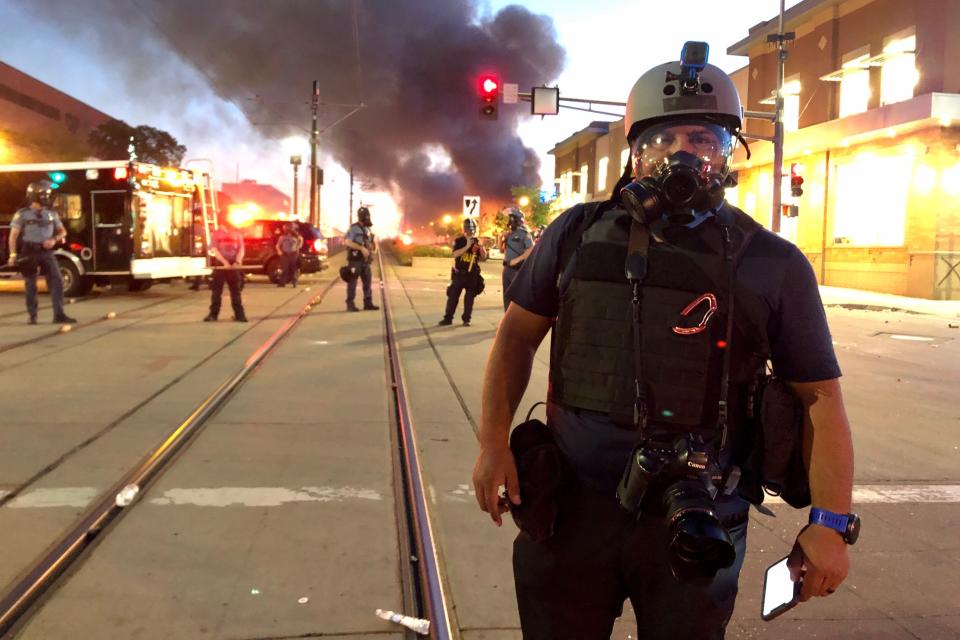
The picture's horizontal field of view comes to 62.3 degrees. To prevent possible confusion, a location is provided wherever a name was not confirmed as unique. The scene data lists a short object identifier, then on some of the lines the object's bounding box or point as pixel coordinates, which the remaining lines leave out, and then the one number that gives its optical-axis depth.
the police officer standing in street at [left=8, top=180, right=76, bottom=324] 11.28
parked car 22.39
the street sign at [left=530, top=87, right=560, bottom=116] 19.20
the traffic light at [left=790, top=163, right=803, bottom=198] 21.34
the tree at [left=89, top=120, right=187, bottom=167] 58.72
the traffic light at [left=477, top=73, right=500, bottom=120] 18.94
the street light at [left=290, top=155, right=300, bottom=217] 48.59
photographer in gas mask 1.62
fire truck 16.23
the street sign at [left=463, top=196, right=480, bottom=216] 20.77
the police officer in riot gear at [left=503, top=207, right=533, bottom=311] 10.55
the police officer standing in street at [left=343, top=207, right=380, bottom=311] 13.74
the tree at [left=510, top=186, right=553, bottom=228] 55.34
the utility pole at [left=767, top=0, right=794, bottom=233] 20.64
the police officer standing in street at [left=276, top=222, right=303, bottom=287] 20.34
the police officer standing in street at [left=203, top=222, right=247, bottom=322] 12.27
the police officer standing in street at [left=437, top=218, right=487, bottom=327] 12.34
